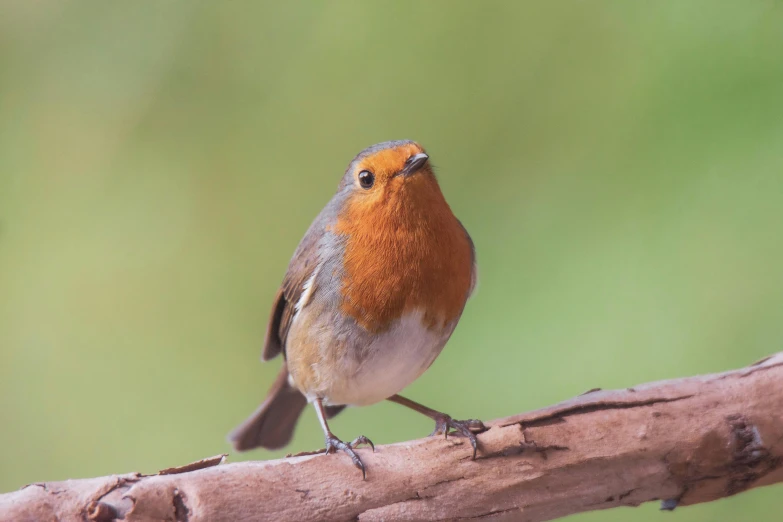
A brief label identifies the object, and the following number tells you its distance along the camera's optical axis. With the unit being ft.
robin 16.15
